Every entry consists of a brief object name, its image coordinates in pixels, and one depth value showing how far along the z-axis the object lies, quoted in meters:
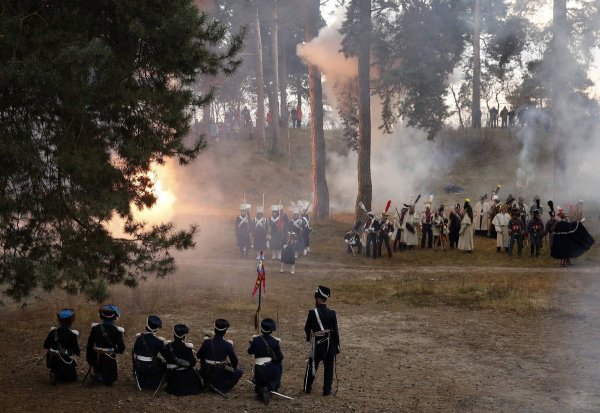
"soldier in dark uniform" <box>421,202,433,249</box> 24.84
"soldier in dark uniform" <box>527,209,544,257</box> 22.56
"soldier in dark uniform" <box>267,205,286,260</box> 23.52
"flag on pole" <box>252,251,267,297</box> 13.45
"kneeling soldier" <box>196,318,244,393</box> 9.80
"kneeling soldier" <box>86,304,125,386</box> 10.06
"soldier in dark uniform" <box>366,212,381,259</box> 23.75
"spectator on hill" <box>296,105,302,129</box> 50.34
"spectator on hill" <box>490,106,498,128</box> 47.47
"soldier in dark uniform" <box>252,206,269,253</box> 24.03
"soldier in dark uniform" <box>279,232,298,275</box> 21.06
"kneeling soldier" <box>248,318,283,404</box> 9.70
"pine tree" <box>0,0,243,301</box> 8.66
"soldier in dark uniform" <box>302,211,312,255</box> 24.20
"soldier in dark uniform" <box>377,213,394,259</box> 23.66
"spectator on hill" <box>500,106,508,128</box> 45.47
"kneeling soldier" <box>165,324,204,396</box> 9.80
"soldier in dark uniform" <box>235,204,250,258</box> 24.05
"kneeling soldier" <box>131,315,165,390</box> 9.92
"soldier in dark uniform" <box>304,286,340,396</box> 10.08
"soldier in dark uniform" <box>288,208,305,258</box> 22.98
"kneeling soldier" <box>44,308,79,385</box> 10.08
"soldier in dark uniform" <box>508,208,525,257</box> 22.75
